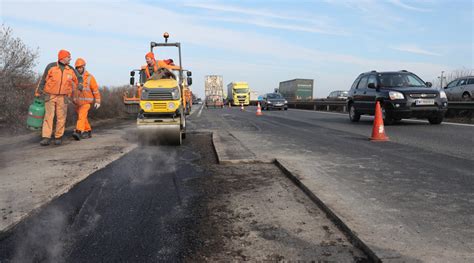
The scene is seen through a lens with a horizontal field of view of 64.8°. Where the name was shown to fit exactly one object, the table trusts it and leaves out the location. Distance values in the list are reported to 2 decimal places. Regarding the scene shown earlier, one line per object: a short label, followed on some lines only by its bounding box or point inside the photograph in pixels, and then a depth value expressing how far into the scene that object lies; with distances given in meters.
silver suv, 20.13
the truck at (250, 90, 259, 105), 66.06
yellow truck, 46.97
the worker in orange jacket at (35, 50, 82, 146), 8.60
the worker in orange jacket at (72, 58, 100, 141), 9.75
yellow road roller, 8.28
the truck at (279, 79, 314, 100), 51.78
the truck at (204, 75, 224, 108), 47.16
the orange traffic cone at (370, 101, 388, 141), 8.89
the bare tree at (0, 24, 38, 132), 11.06
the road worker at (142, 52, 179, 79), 9.65
